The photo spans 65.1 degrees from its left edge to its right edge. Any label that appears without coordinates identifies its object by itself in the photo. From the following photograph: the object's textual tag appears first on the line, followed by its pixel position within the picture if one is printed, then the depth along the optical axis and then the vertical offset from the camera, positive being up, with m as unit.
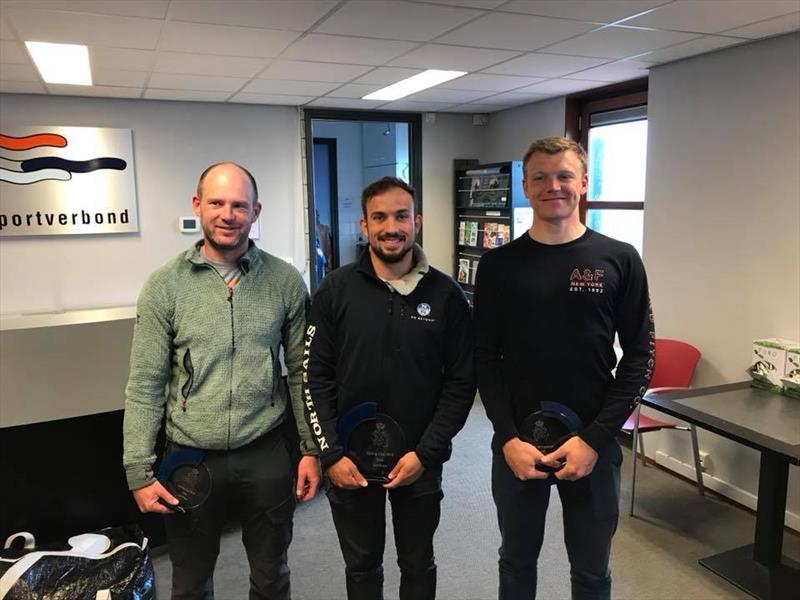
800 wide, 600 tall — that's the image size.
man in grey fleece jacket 1.58 -0.47
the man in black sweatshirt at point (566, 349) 1.61 -0.39
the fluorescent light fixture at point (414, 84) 3.60 +0.73
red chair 3.11 -0.90
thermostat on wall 4.51 -0.14
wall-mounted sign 4.02 +0.16
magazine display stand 4.66 -0.08
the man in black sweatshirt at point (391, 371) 1.61 -0.43
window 3.93 +0.26
